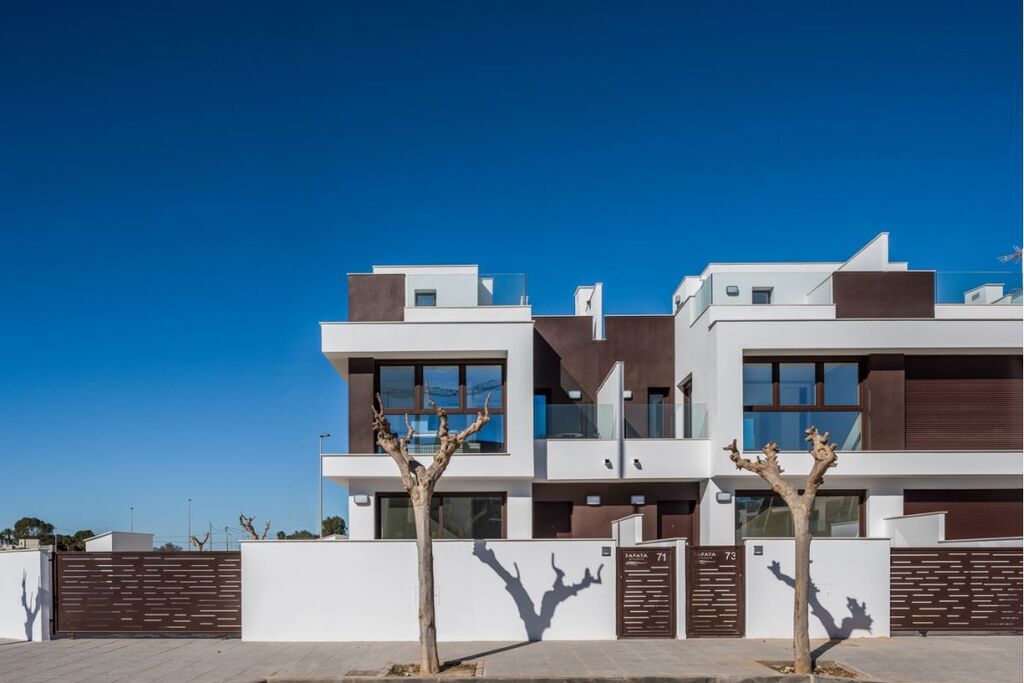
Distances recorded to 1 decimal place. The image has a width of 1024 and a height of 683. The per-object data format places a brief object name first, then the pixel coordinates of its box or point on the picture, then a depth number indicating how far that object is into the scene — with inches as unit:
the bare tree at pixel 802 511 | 396.2
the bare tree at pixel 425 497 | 396.5
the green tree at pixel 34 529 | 2313.0
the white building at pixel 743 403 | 594.9
